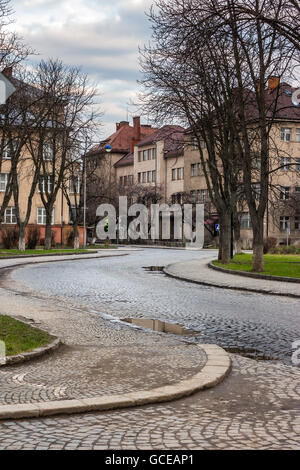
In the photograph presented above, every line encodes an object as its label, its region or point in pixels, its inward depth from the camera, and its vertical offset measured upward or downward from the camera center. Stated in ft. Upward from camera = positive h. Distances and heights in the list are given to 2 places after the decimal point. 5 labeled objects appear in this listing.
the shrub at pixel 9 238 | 165.99 -4.90
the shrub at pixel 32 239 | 166.17 -4.97
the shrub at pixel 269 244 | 157.28 -5.65
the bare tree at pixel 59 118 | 146.82 +24.07
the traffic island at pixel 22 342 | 26.08 -5.39
